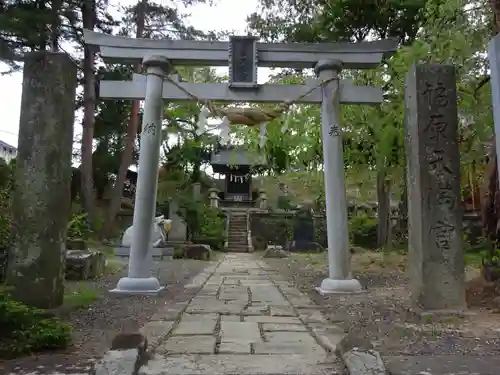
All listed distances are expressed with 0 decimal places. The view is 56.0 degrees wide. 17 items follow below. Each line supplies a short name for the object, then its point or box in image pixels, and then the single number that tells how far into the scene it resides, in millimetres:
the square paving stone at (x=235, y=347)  4059
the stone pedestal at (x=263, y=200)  30025
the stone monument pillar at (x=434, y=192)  5730
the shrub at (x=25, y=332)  3879
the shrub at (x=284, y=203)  29609
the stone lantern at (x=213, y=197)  29275
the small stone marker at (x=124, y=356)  3203
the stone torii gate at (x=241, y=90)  7863
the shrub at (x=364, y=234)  23328
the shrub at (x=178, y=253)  17244
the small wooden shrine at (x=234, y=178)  32281
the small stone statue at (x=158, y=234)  16203
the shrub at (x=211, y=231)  23094
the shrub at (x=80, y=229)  13048
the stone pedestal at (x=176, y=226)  22078
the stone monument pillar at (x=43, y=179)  5133
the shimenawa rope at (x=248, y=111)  8102
